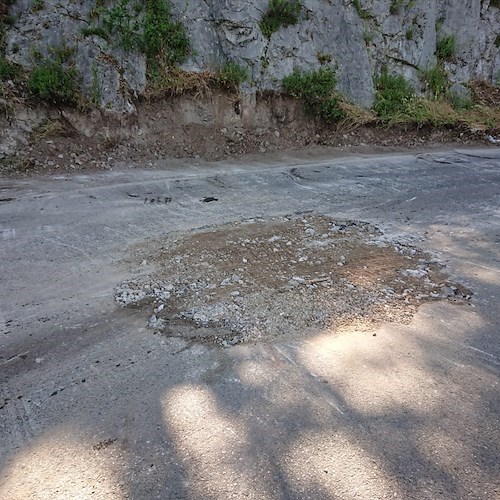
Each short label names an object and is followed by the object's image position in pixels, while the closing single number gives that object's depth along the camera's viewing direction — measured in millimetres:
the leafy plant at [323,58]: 10484
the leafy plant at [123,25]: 8609
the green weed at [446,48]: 12344
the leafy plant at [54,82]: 7715
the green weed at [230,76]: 9172
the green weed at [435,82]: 11637
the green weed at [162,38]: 8891
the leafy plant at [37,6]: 8328
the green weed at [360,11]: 11234
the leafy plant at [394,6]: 11664
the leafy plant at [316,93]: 9828
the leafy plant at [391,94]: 10461
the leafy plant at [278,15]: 10078
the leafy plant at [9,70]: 7633
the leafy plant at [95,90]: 8086
